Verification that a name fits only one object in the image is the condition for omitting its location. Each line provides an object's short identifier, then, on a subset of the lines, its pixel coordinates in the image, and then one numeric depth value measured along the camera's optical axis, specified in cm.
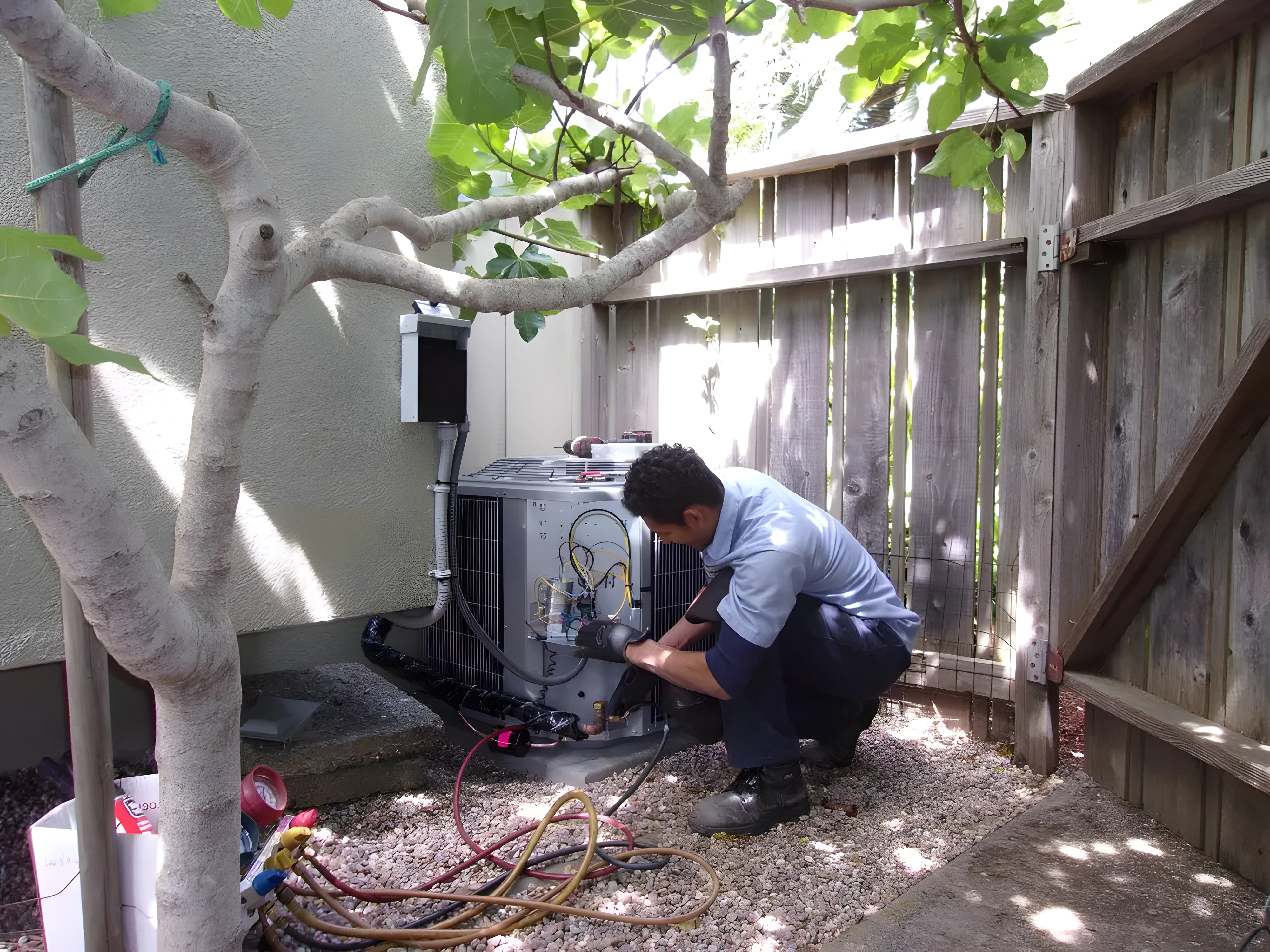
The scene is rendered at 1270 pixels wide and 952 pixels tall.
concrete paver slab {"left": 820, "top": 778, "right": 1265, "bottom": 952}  184
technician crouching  228
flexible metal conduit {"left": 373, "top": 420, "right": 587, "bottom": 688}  287
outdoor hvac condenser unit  273
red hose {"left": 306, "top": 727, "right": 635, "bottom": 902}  192
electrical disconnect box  273
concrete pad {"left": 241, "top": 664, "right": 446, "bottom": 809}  247
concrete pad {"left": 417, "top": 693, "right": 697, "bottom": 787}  280
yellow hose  174
